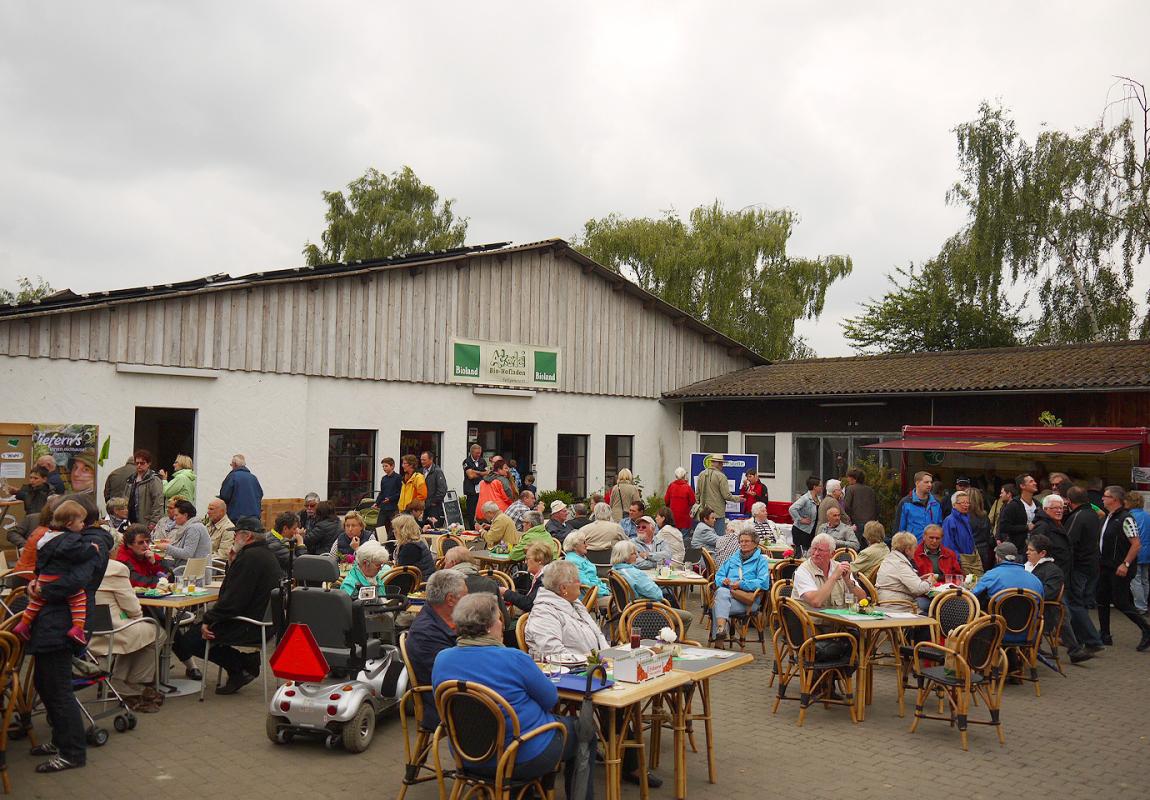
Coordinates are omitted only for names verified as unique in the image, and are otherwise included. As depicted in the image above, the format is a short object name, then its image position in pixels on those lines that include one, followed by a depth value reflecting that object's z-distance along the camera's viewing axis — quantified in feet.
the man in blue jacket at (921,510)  37.50
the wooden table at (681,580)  32.07
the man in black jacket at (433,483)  47.91
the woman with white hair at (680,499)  50.75
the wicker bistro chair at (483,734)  14.57
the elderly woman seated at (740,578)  31.35
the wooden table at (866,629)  23.50
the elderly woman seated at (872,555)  30.71
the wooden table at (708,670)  18.11
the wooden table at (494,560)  36.01
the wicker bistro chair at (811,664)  23.38
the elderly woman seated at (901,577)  27.37
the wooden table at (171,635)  24.09
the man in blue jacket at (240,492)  40.42
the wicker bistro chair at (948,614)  24.72
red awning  46.09
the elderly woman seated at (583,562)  28.37
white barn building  44.50
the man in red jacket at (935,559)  30.50
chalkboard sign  55.42
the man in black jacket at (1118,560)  33.37
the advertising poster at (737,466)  61.46
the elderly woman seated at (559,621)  18.52
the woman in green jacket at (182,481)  39.37
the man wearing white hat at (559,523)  38.81
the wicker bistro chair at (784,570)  32.58
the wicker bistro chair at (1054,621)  29.14
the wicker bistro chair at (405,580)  28.42
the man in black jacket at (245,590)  23.91
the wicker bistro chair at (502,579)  28.02
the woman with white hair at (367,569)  26.89
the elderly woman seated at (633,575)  27.53
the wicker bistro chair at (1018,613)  25.53
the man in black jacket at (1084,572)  31.68
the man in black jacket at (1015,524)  36.11
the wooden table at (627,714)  16.24
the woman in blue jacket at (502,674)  14.96
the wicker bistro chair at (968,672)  22.21
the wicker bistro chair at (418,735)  17.56
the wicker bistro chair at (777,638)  24.76
